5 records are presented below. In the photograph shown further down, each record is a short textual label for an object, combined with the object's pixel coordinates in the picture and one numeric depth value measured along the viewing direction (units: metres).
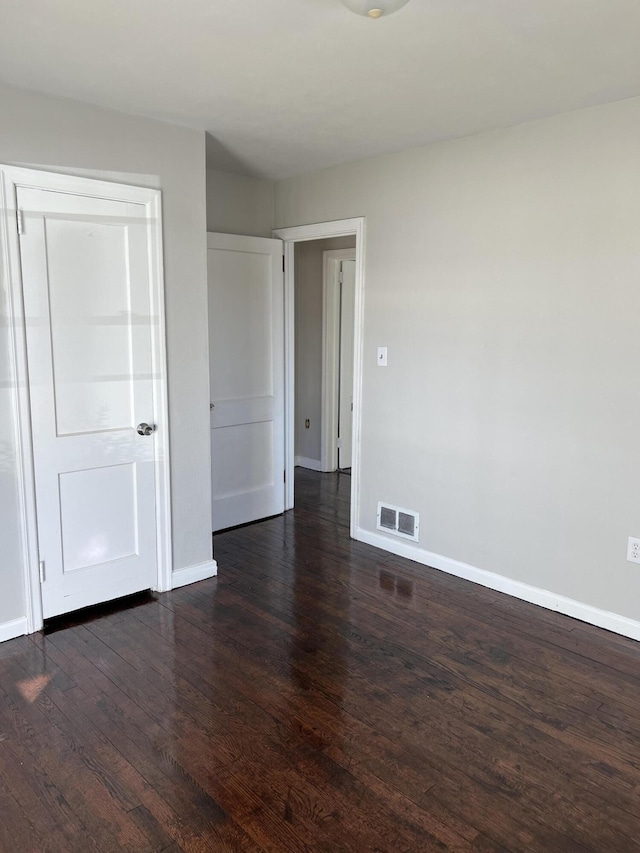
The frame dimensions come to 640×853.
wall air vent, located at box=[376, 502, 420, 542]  3.87
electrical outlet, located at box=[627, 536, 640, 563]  2.91
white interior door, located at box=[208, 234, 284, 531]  4.15
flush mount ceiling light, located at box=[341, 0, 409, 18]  1.83
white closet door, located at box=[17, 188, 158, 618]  2.84
